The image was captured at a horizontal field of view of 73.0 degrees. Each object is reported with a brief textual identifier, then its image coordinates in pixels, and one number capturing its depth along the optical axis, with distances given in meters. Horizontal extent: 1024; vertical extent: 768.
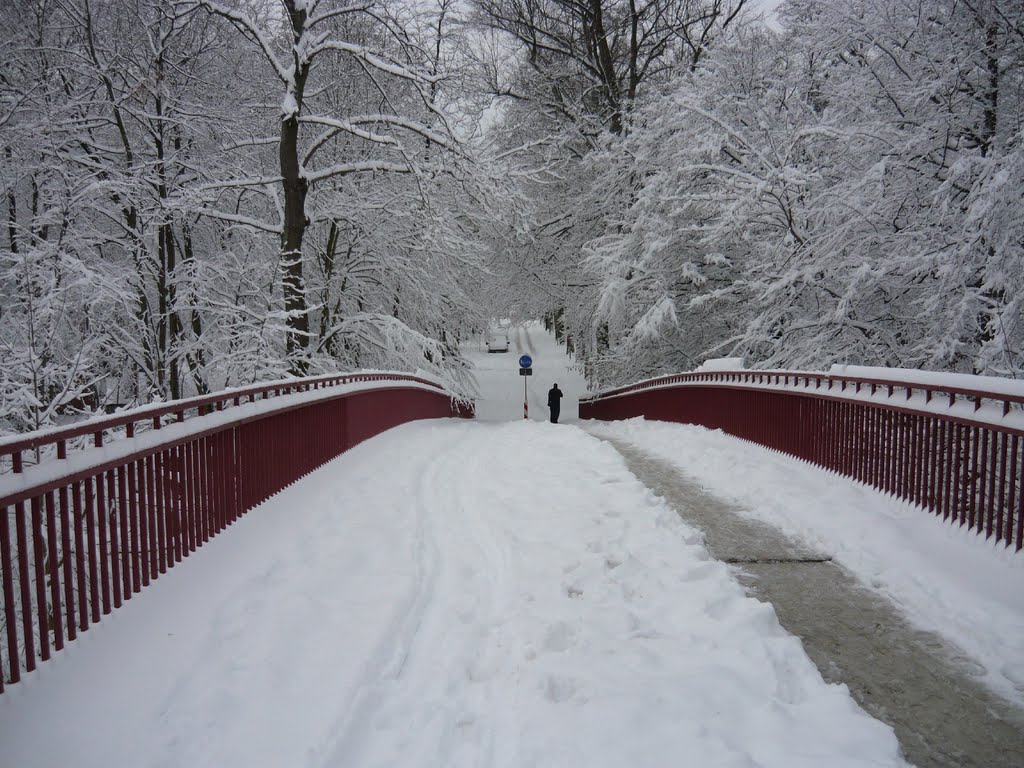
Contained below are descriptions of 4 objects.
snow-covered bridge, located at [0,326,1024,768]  3.14
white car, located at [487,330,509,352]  64.62
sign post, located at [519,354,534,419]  27.42
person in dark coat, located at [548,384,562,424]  24.73
